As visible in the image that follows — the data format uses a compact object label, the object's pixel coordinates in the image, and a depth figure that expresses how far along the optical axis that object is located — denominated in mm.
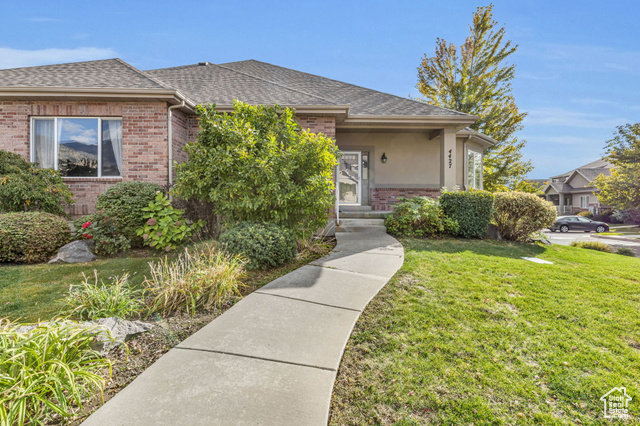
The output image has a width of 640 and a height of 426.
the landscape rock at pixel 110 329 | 2584
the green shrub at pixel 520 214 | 8203
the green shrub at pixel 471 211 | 8281
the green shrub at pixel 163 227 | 6289
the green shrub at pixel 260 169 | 5477
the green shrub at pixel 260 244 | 4992
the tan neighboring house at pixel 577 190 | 34344
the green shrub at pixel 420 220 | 8125
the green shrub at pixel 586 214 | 30472
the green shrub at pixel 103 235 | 6391
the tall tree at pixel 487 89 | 17203
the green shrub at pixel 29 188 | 6504
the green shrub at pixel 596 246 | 10484
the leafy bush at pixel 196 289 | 3568
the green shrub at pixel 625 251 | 10283
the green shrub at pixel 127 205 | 6395
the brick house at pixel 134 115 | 7547
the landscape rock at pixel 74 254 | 6000
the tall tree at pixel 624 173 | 19109
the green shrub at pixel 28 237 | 5781
